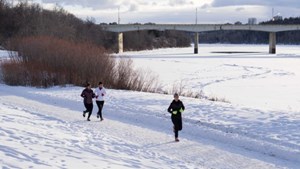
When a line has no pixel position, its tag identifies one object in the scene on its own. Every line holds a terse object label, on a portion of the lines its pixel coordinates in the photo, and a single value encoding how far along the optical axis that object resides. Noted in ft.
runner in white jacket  59.75
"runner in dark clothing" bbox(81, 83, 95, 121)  59.41
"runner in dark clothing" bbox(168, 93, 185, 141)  47.37
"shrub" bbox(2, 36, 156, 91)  107.96
